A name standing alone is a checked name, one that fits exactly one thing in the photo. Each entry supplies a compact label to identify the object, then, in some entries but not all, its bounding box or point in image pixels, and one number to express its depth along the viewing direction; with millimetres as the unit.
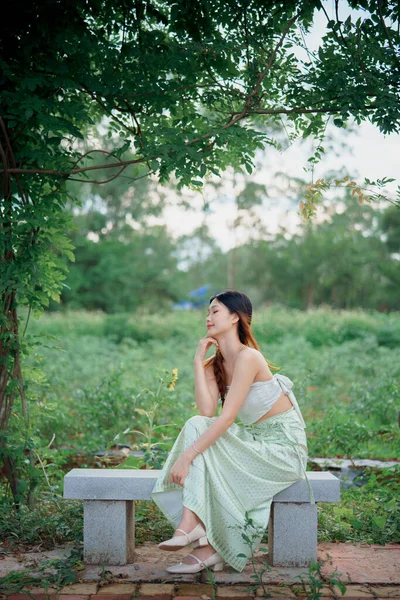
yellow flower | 4536
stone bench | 3447
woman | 3279
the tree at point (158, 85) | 3799
